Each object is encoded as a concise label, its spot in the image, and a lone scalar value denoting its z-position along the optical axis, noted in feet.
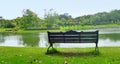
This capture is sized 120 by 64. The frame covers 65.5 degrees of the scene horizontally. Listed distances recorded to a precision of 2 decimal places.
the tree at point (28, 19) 110.12
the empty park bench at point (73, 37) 13.95
